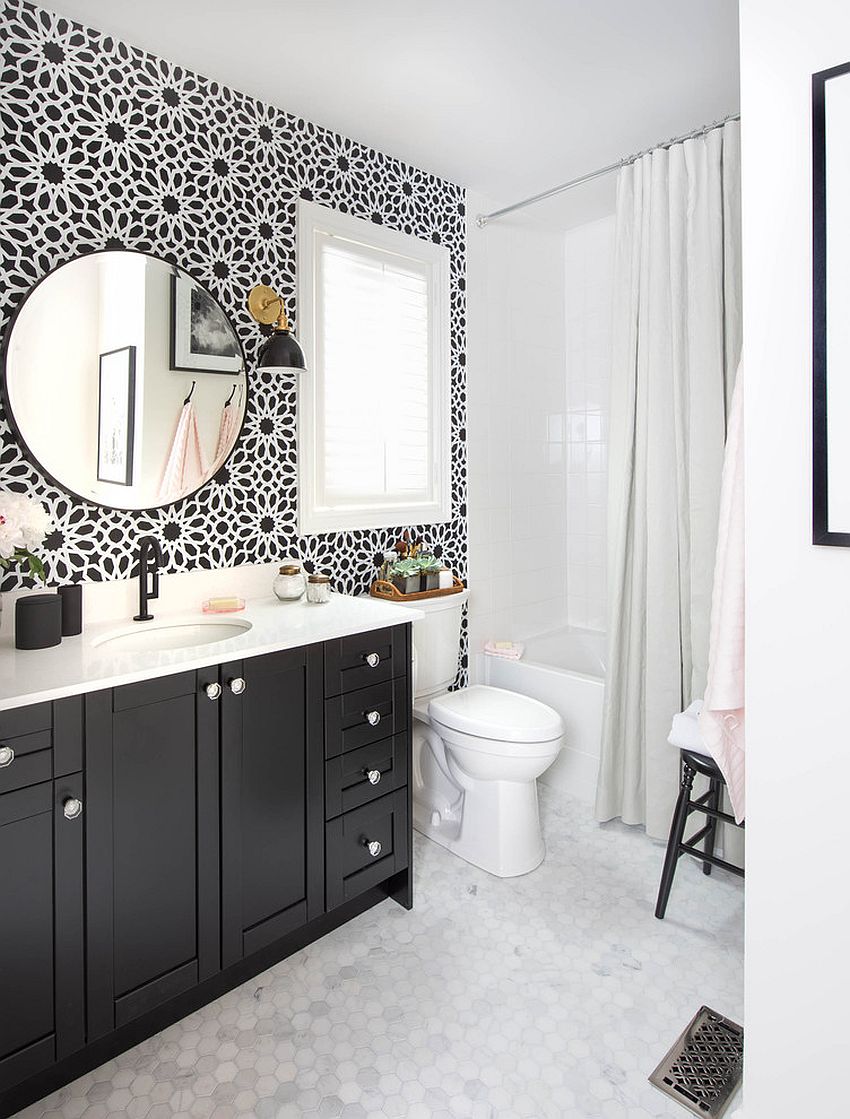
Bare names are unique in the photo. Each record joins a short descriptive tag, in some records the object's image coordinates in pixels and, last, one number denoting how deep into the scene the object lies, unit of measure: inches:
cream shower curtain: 90.7
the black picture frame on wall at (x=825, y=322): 45.6
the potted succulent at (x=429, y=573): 106.3
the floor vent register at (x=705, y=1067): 58.1
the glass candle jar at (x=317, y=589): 88.7
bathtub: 112.1
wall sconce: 84.0
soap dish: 83.1
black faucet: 78.2
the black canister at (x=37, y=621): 65.6
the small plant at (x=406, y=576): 103.7
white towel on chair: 77.6
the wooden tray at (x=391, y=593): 102.4
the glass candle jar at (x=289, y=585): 90.1
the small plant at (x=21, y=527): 65.4
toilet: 91.8
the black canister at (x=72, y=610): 71.4
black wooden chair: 76.4
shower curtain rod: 92.6
